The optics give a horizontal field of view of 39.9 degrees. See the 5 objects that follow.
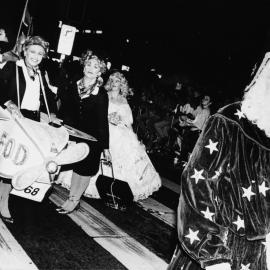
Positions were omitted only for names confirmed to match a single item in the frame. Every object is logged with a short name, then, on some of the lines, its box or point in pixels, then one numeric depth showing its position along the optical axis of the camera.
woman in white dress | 6.64
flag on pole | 5.96
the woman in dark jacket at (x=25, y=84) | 4.14
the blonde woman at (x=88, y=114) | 4.95
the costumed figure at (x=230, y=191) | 1.70
